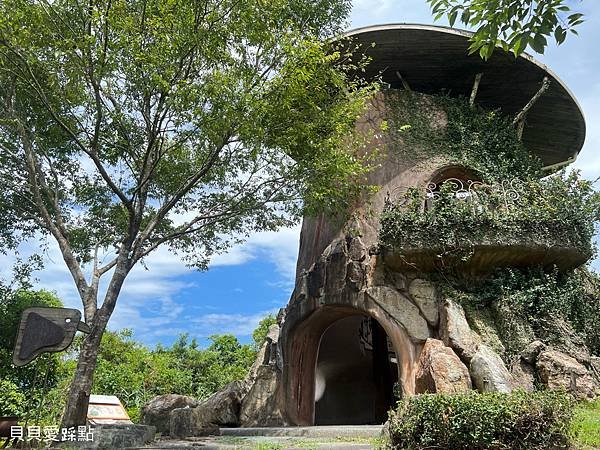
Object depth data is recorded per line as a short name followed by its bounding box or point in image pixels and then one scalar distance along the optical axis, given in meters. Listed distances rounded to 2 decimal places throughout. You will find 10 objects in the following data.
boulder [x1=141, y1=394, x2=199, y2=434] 11.27
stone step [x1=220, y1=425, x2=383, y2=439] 8.46
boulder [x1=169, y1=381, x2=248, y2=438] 10.58
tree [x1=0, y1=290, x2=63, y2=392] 11.05
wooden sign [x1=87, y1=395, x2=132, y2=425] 9.58
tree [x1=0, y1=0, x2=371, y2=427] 7.35
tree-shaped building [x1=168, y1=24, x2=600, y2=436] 9.90
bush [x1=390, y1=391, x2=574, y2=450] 4.98
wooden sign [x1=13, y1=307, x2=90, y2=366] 6.41
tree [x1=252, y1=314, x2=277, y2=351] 24.44
